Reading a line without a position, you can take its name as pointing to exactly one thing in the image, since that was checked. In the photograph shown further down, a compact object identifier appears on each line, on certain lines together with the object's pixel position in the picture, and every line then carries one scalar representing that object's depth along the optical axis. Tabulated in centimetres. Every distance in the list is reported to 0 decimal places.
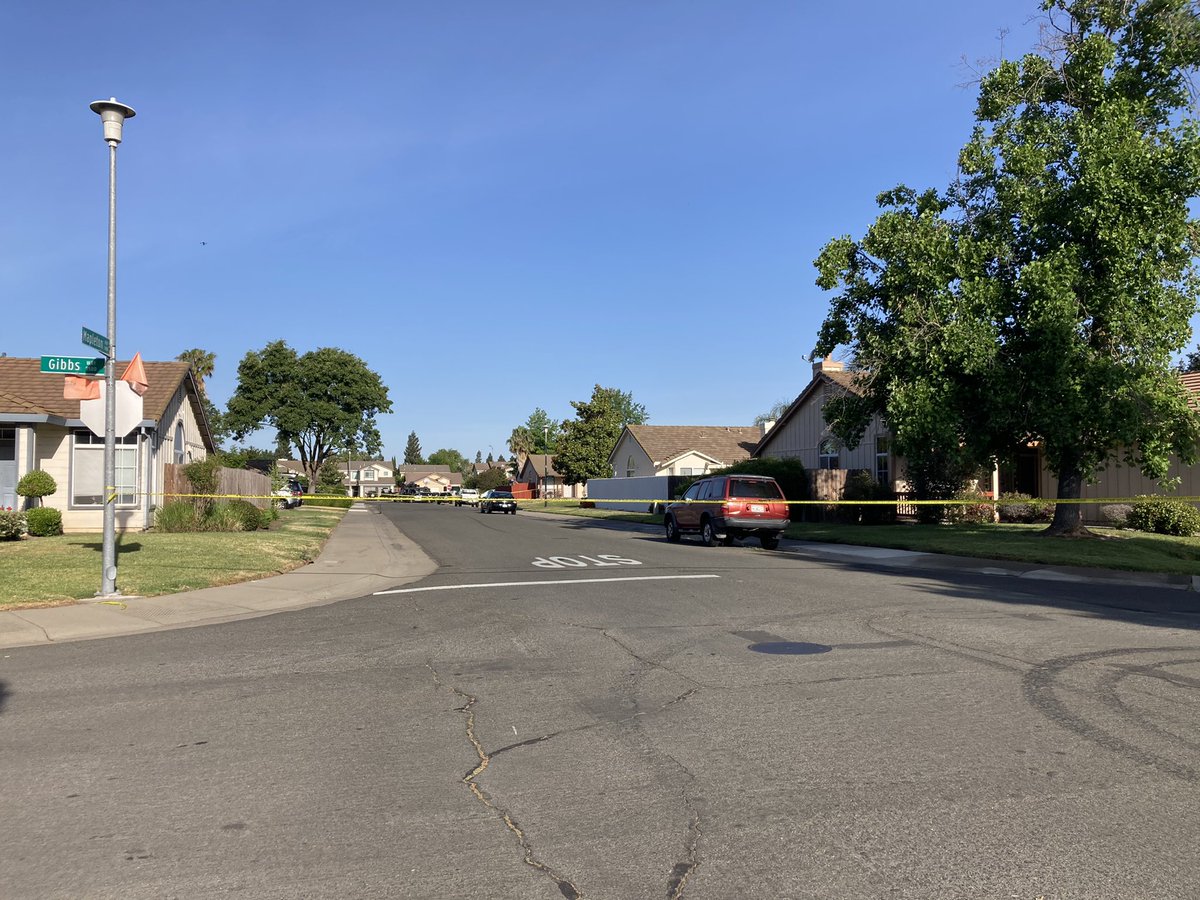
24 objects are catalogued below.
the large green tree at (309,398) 6762
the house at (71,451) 2217
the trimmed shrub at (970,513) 2894
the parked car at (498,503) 5509
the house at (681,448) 6053
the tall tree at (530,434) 12762
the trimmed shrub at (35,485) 2134
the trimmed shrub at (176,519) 2350
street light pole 1271
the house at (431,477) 15675
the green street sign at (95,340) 1246
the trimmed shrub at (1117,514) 2527
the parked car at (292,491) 5166
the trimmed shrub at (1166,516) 2317
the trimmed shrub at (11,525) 1984
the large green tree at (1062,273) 1933
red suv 2297
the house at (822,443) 3375
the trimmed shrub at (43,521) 2101
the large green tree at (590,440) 7281
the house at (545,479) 8806
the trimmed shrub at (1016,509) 2822
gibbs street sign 1299
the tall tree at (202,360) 7256
